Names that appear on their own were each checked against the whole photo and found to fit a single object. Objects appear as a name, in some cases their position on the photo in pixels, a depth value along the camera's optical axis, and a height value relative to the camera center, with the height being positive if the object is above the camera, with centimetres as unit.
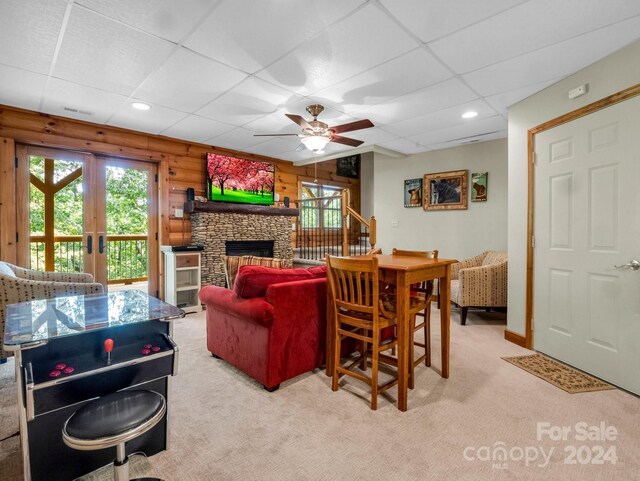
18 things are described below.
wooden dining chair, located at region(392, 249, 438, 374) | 252 -56
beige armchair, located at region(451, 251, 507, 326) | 406 -68
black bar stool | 113 -70
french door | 396 +35
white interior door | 238 -8
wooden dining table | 213 -45
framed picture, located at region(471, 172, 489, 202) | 497 +75
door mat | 244 -118
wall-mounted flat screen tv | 530 +98
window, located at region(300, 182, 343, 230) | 681 +51
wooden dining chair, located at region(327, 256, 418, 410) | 213 -51
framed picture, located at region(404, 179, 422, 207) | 575 +77
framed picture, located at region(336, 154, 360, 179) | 764 +169
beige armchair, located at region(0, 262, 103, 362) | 257 -45
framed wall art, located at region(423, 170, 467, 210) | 522 +74
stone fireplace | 504 +13
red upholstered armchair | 233 -68
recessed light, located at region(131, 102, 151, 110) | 357 +150
